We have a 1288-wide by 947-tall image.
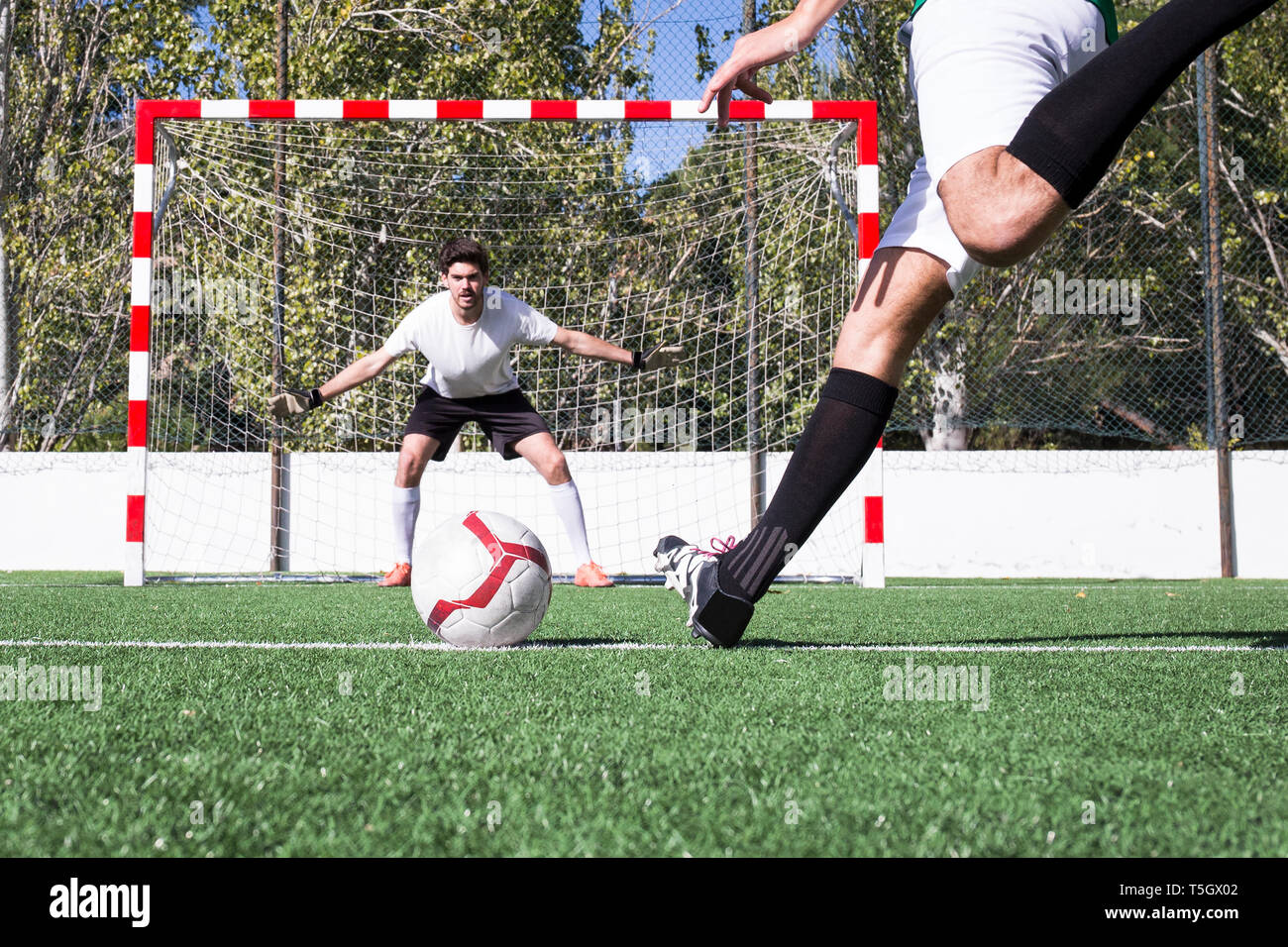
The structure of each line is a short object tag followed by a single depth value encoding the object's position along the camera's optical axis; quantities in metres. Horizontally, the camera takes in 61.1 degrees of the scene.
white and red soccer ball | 3.09
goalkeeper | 6.12
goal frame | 6.14
